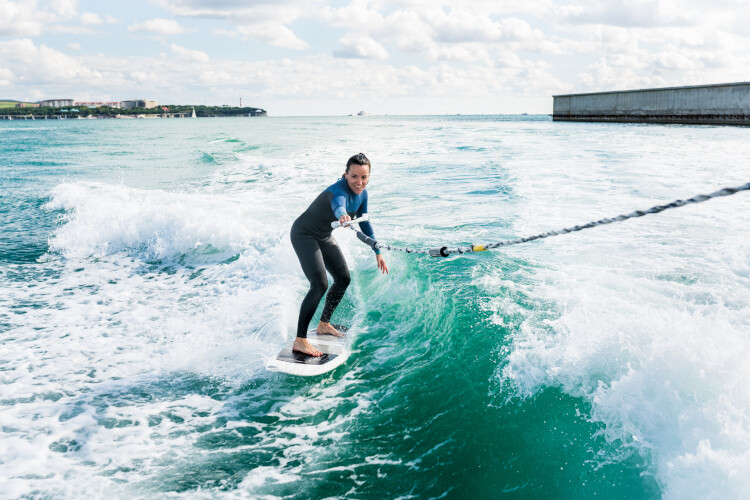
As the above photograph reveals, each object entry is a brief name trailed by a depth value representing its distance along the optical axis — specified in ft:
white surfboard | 18.45
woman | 17.88
